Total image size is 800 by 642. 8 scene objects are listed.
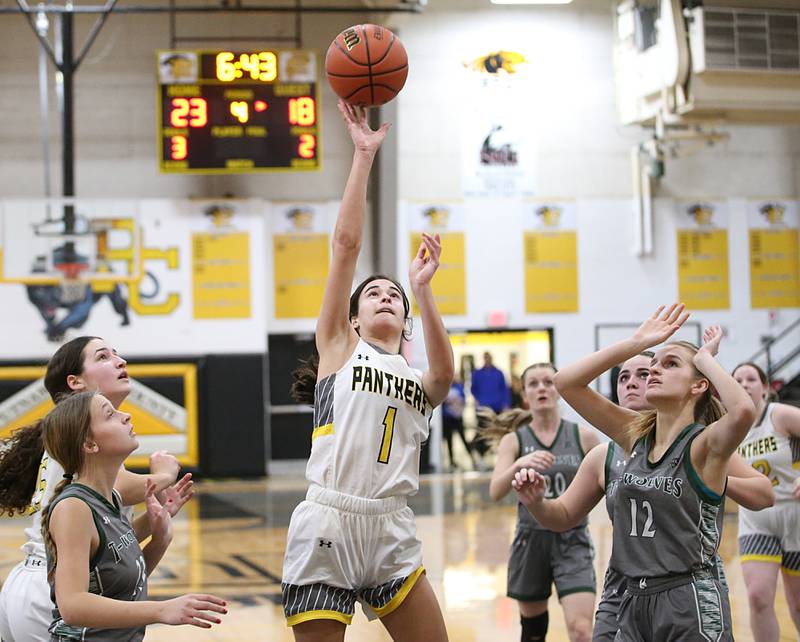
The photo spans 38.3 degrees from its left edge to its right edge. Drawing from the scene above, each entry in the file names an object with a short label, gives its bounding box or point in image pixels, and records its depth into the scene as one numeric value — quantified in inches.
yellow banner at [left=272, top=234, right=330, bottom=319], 649.6
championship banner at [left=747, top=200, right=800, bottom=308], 668.1
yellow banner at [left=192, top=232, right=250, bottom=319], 630.5
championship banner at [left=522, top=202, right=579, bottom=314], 652.1
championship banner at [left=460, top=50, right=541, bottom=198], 649.0
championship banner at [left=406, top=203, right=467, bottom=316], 643.5
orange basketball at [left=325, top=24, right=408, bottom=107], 179.9
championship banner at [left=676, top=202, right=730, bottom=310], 663.1
